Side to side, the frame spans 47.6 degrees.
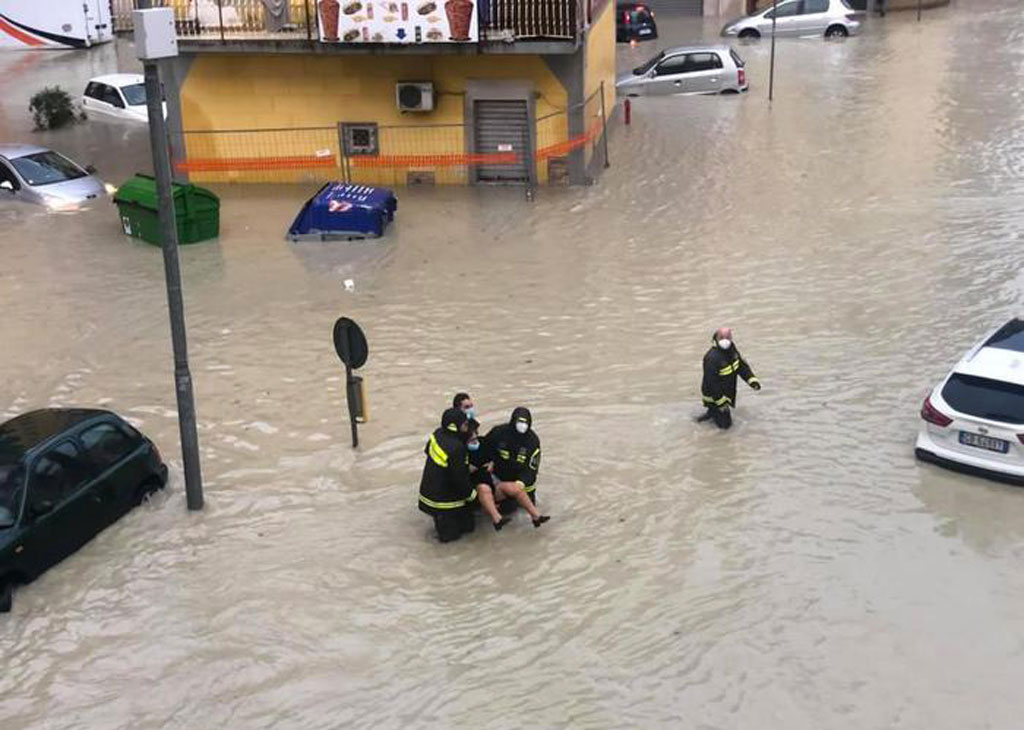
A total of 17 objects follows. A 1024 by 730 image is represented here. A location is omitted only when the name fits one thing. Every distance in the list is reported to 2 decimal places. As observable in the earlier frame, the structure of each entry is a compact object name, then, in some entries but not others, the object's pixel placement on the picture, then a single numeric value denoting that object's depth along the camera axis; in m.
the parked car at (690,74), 28.61
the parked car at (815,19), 36.19
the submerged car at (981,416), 10.68
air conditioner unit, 21.34
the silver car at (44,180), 21.09
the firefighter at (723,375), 12.05
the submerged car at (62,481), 9.70
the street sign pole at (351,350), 11.57
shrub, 27.91
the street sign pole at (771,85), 27.97
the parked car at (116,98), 27.39
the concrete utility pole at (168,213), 9.78
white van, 37.50
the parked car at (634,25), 37.84
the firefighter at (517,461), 10.36
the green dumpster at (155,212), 18.59
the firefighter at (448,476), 10.12
